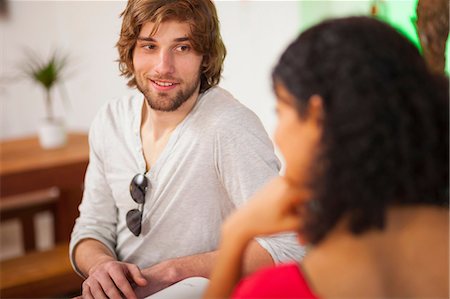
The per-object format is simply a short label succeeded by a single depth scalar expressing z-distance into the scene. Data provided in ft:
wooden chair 7.29
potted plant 8.59
